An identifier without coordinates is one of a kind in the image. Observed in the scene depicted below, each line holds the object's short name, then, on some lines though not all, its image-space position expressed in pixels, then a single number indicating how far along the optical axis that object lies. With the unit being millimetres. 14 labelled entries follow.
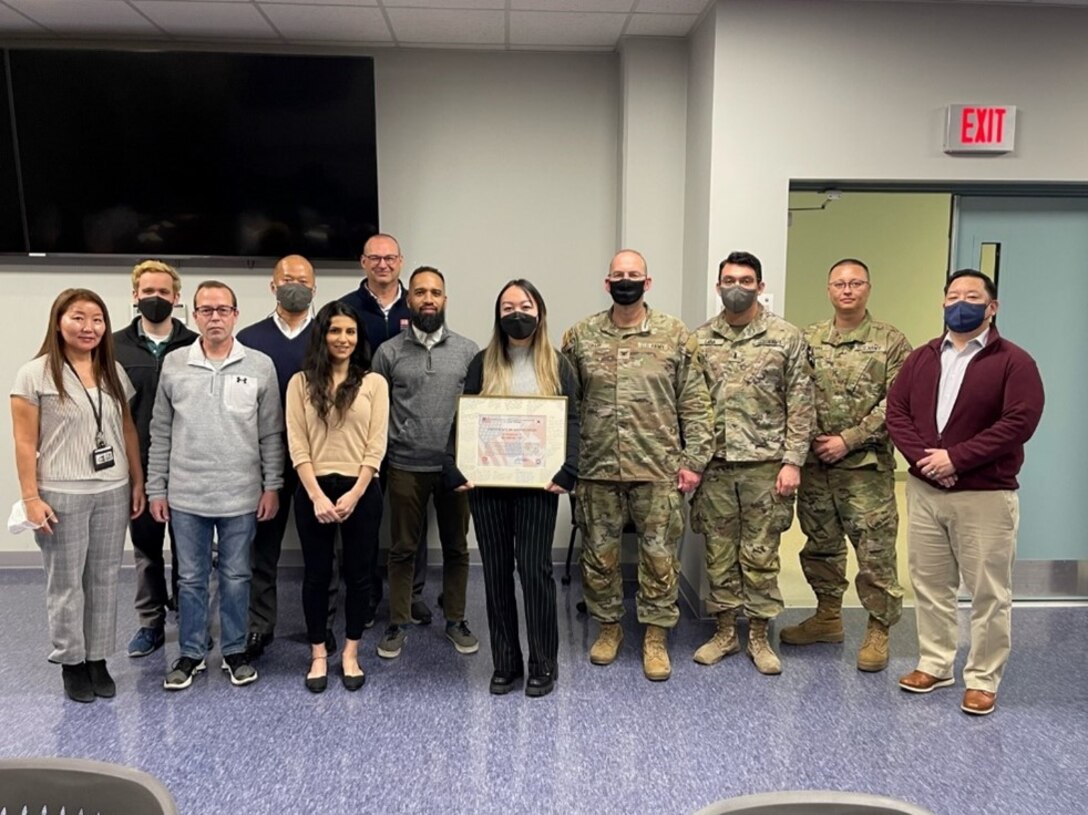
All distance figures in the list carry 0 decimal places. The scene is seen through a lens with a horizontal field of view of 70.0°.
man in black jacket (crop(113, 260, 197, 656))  3158
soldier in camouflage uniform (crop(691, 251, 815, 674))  3141
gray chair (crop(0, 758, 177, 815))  1103
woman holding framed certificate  2883
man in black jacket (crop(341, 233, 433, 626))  3521
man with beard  3158
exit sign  3557
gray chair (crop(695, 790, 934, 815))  1084
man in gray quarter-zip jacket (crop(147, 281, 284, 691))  2861
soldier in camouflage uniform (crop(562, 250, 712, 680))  3092
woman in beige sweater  2838
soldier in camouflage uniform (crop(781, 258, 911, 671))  3188
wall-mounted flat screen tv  3975
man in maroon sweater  2754
